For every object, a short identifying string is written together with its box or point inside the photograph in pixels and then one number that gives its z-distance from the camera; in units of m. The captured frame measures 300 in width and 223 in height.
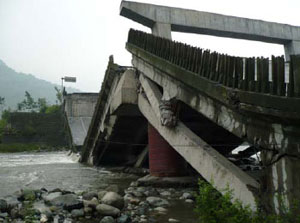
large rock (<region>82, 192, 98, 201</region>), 10.88
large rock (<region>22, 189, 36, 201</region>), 11.45
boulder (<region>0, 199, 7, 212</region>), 9.79
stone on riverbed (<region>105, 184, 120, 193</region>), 12.04
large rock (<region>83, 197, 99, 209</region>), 9.62
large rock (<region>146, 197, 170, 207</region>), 10.23
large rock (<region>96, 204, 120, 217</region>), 9.04
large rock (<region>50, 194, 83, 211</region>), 9.75
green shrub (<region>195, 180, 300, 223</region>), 5.05
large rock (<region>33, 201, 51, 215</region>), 9.35
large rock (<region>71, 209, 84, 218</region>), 9.14
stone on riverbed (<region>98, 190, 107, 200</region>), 10.70
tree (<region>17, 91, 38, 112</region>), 105.25
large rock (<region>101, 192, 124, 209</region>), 9.69
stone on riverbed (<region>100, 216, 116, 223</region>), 8.27
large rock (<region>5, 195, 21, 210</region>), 10.04
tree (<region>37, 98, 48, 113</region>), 86.41
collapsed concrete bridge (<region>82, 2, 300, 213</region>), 5.85
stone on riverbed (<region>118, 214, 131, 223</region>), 8.38
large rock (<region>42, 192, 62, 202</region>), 11.13
